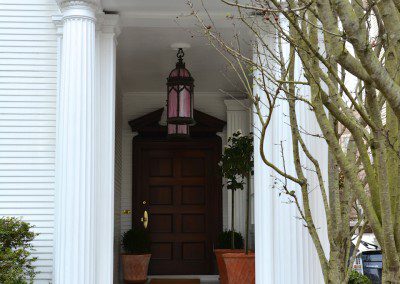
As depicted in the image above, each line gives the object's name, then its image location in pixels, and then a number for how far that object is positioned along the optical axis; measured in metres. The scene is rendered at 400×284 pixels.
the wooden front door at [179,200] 11.69
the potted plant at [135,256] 10.80
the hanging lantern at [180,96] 9.03
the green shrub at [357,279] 7.26
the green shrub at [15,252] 6.83
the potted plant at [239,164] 9.01
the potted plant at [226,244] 9.97
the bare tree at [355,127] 2.62
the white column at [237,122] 11.37
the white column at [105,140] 7.10
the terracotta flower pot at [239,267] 8.83
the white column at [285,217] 6.38
